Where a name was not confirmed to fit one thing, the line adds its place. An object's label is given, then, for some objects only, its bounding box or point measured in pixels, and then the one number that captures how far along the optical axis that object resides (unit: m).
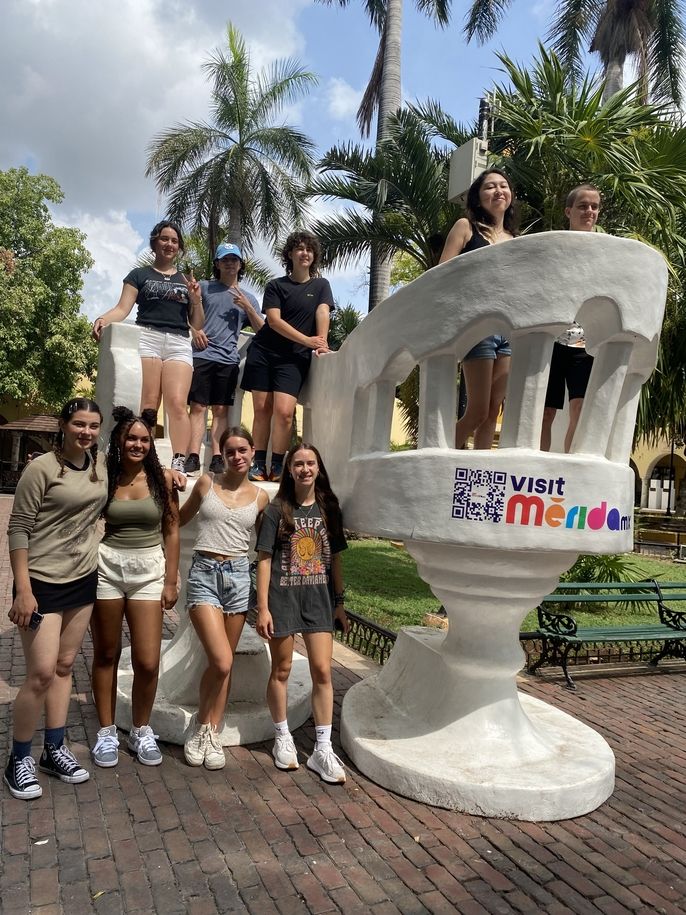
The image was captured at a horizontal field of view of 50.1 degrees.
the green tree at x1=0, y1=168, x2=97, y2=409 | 23.41
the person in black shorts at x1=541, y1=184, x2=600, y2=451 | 4.18
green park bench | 6.62
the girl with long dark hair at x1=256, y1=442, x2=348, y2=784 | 3.91
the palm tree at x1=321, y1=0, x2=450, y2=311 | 12.61
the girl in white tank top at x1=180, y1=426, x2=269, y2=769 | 3.91
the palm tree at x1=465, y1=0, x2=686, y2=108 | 20.92
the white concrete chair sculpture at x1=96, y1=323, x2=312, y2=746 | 4.43
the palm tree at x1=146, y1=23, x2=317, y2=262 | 18.81
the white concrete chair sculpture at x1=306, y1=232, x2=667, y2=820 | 3.53
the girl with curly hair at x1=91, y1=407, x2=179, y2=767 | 3.78
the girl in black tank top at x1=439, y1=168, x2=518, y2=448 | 4.11
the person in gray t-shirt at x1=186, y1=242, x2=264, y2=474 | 5.33
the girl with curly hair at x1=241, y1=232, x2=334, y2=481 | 4.91
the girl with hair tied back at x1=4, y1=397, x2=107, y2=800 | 3.42
